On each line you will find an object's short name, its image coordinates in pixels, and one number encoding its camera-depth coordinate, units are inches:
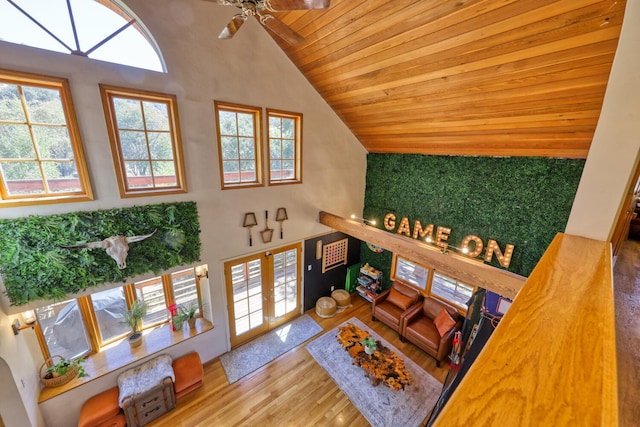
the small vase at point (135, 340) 154.9
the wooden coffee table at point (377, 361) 170.7
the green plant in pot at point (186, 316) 169.9
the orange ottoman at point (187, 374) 151.9
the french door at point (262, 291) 186.4
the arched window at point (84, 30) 102.0
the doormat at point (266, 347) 177.9
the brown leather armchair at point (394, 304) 213.3
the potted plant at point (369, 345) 184.2
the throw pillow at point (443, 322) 185.8
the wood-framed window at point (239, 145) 156.8
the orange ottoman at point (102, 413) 130.2
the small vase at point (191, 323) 174.1
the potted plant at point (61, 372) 130.6
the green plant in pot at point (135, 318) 153.0
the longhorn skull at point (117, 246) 124.8
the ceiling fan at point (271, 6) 75.9
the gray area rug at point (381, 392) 150.6
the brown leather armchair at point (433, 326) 184.4
